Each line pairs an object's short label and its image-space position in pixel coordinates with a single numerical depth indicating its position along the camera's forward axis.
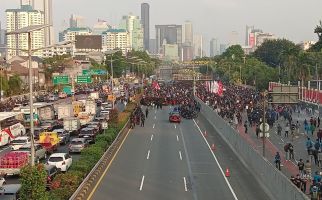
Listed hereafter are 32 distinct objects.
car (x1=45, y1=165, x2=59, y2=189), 25.58
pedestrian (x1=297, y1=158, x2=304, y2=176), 27.90
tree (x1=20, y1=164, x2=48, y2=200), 17.86
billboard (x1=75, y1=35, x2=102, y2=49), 166.00
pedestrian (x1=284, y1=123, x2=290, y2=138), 46.56
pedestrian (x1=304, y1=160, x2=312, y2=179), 27.56
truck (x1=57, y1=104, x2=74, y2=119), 55.98
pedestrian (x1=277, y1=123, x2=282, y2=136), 47.15
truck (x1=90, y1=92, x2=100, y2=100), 85.51
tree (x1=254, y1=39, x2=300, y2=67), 181.62
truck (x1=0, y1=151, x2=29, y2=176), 28.98
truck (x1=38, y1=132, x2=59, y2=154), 37.53
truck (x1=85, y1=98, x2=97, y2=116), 58.47
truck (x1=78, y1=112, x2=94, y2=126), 51.94
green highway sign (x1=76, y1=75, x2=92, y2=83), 72.44
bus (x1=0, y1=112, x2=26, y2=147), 43.00
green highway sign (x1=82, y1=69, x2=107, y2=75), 78.51
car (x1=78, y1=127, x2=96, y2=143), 41.44
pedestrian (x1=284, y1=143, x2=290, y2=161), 34.65
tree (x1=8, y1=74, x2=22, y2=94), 98.25
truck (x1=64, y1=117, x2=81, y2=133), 48.00
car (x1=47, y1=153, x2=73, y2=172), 30.05
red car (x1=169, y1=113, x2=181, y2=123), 59.53
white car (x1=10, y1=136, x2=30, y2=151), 38.10
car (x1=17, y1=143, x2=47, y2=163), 33.54
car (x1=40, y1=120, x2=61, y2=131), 48.11
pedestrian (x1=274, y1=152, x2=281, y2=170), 30.03
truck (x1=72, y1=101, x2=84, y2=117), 58.27
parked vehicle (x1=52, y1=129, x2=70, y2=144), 42.51
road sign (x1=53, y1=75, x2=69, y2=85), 70.06
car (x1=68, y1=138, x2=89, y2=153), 37.72
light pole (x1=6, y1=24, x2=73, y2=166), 19.86
